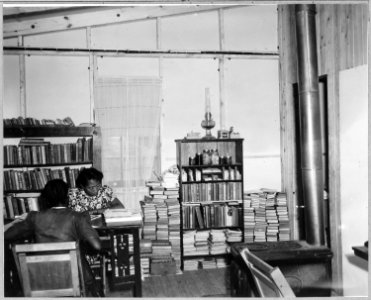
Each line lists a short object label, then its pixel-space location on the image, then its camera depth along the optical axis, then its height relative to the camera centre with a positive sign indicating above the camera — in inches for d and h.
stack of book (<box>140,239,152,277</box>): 217.9 -57.3
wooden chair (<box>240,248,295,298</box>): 97.4 -33.5
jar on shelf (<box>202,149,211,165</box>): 234.4 -6.5
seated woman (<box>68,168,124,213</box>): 195.2 -21.9
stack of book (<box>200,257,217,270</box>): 232.4 -66.9
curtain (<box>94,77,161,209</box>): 236.1 +11.0
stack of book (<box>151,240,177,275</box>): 218.7 -60.2
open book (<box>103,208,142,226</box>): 152.0 -25.9
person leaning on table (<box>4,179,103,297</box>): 131.6 -23.9
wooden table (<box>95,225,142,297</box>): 153.6 -40.5
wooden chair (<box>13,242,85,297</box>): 109.0 -32.2
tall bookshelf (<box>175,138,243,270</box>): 231.6 -29.4
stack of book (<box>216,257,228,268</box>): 233.8 -66.4
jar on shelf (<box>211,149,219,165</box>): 235.0 -6.1
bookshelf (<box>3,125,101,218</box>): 220.5 -3.1
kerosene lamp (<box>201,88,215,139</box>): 236.4 +15.6
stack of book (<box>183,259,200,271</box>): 230.4 -66.5
